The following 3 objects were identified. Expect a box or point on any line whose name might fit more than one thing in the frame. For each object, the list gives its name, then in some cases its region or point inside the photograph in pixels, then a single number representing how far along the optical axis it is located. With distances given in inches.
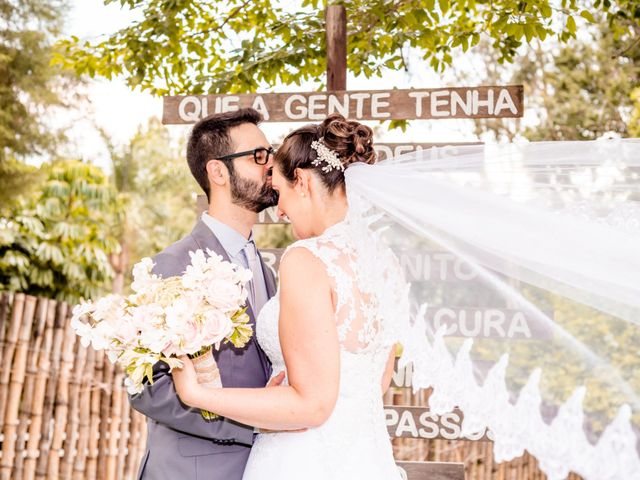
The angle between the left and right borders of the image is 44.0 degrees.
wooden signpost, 146.3
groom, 103.3
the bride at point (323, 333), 89.2
